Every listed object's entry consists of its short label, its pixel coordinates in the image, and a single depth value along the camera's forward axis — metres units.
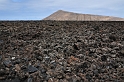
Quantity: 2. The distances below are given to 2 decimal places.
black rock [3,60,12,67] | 2.64
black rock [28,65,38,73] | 2.52
